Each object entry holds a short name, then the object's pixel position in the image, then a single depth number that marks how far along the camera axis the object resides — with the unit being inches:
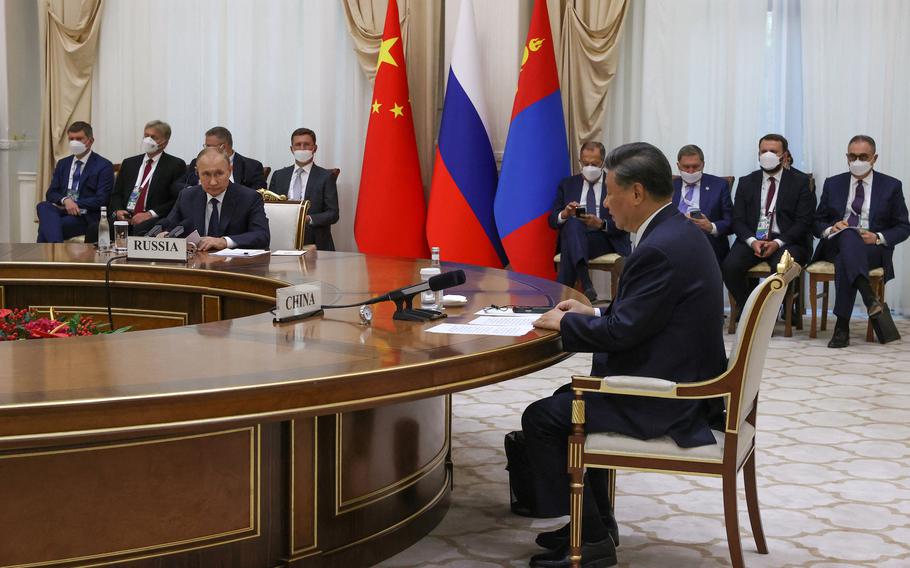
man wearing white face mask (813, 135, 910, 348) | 264.8
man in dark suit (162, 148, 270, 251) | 199.8
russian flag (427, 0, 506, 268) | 298.5
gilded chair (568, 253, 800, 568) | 102.3
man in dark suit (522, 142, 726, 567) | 104.7
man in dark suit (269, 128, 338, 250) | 301.0
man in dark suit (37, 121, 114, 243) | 307.0
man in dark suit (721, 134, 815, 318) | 276.8
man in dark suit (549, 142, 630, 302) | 283.1
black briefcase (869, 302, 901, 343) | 266.8
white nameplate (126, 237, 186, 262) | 177.9
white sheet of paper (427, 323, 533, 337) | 111.0
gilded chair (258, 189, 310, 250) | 220.7
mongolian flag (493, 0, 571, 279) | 292.5
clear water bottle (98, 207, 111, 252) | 197.1
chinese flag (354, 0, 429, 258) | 304.7
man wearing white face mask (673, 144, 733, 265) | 284.4
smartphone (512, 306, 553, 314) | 126.0
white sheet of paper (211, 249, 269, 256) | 191.9
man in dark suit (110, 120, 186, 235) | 305.7
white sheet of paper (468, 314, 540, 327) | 118.0
